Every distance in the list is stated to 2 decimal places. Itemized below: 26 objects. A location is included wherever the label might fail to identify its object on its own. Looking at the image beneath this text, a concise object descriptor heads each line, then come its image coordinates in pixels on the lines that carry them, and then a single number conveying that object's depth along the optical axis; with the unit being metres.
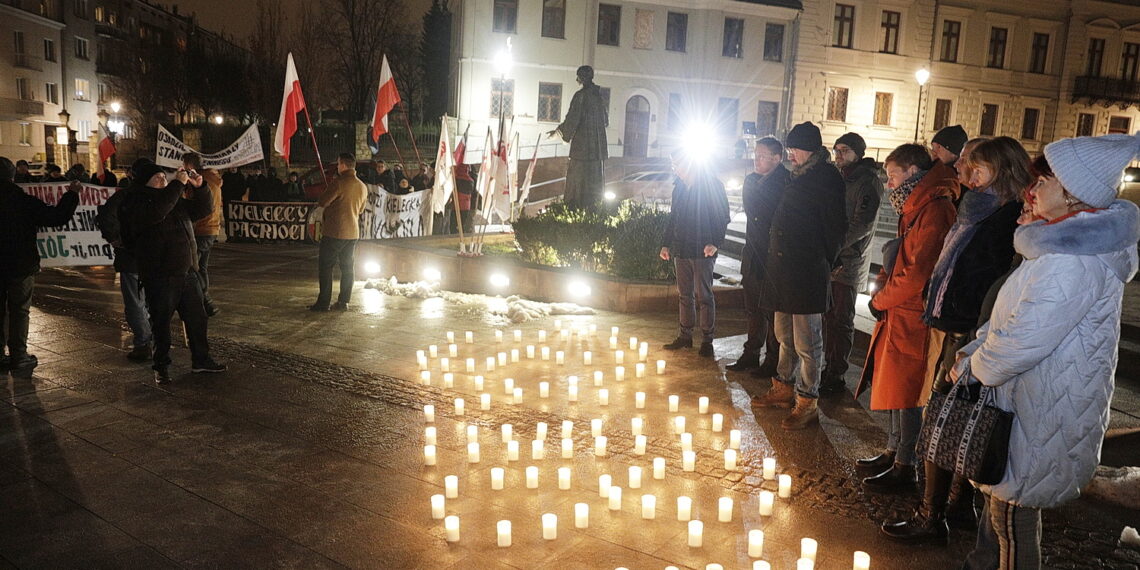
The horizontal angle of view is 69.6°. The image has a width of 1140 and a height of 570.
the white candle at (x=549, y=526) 4.18
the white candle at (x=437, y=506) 4.42
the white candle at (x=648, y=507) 4.42
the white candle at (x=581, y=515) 4.30
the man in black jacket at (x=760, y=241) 6.70
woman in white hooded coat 2.92
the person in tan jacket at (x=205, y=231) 9.53
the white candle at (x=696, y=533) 4.12
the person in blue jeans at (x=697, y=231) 8.14
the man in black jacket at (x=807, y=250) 5.79
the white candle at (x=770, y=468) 5.05
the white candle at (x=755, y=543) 3.93
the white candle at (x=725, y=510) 4.39
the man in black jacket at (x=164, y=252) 6.89
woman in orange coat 4.65
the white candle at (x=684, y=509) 4.42
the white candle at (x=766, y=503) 4.48
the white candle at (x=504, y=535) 4.11
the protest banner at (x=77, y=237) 12.37
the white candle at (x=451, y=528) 4.16
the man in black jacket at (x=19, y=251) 7.21
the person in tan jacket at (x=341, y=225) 10.38
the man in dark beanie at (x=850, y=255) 6.72
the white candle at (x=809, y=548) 3.79
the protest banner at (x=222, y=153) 10.02
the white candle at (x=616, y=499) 4.57
